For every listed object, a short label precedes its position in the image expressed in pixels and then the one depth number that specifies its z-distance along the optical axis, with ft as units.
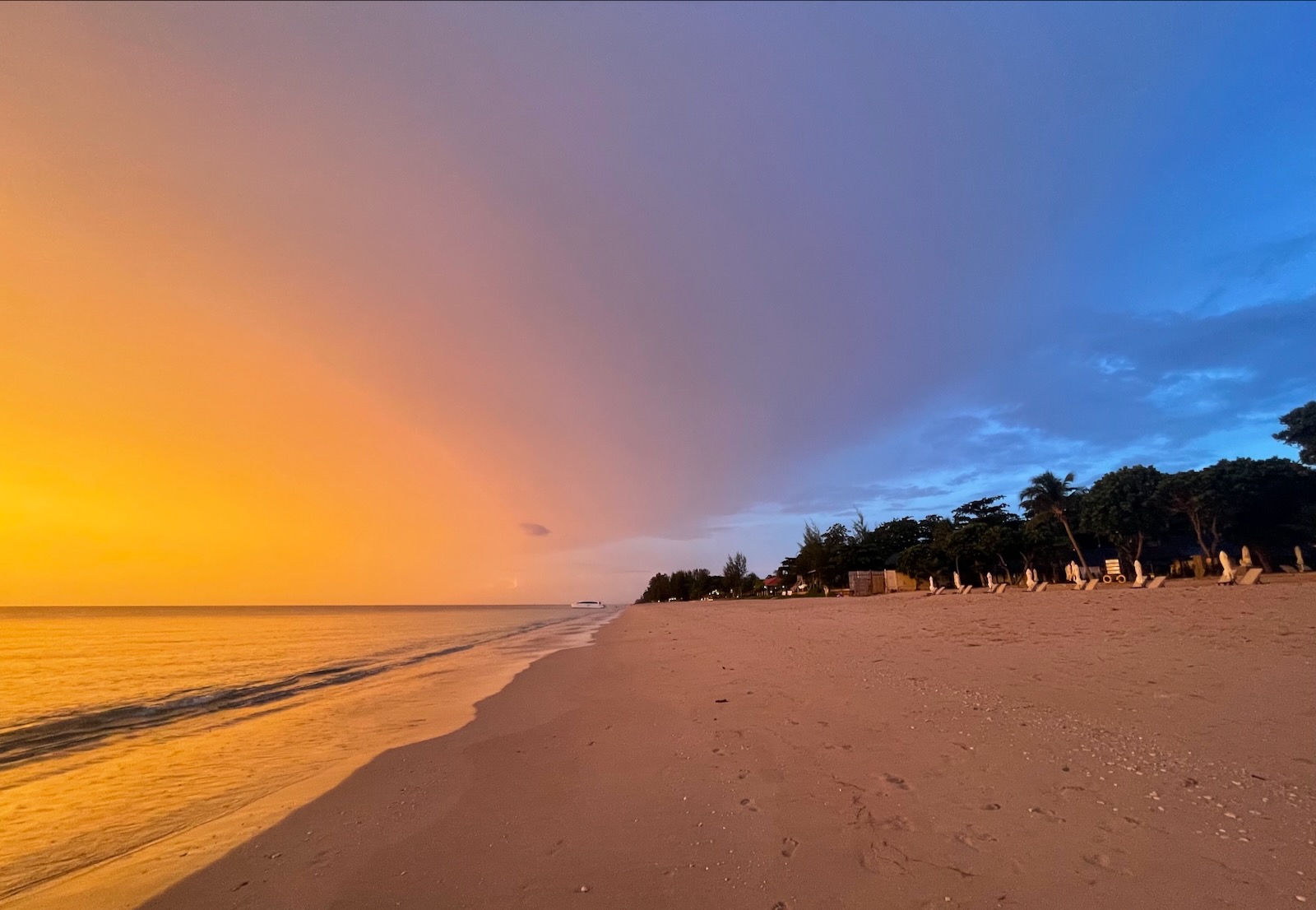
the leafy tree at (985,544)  163.12
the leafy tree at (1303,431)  114.49
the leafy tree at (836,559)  234.99
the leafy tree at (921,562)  175.63
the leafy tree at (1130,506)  128.88
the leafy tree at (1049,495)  153.28
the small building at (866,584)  183.93
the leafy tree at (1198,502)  119.24
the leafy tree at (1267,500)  118.83
